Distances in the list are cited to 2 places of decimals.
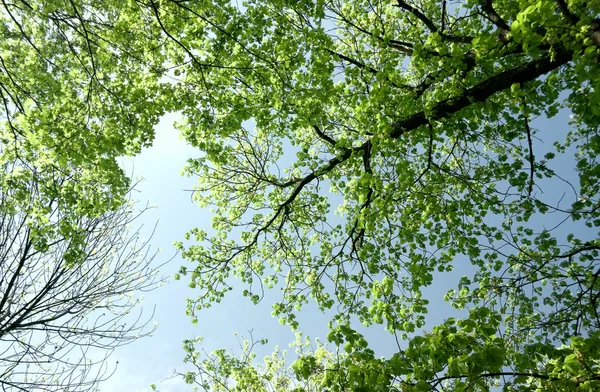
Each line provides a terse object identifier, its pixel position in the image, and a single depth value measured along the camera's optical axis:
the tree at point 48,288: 6.18
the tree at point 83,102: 5.97
